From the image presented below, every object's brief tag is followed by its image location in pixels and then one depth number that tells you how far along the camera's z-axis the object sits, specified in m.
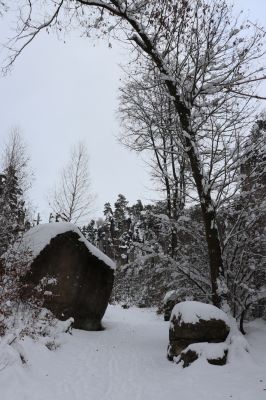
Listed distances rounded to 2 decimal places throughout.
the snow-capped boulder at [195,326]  7.94
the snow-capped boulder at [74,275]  10.66
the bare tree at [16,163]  20.28
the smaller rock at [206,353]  7.39
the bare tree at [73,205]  23.09
